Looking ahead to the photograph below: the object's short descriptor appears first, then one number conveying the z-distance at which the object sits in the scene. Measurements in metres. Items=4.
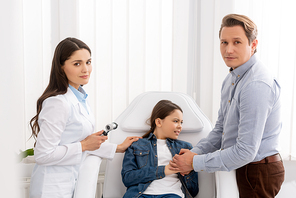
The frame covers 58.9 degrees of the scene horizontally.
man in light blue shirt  1.05
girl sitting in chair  1.34
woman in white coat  1.14
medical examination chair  1.46
